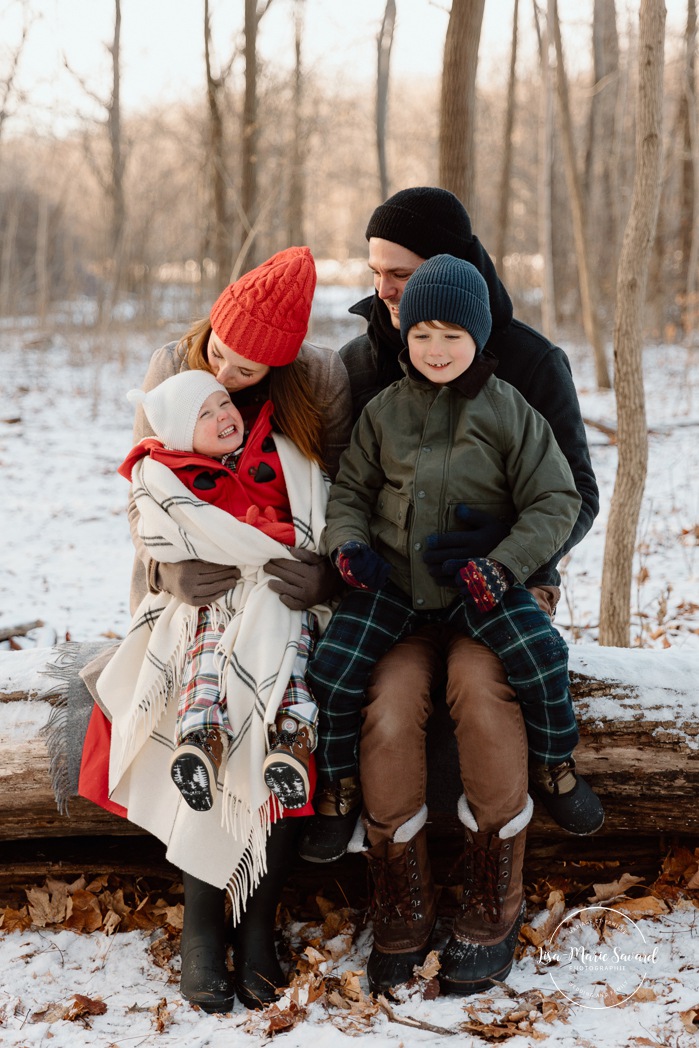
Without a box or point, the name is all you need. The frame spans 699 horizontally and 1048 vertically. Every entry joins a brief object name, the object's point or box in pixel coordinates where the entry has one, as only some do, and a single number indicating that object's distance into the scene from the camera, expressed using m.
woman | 2.46
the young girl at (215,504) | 2.28
